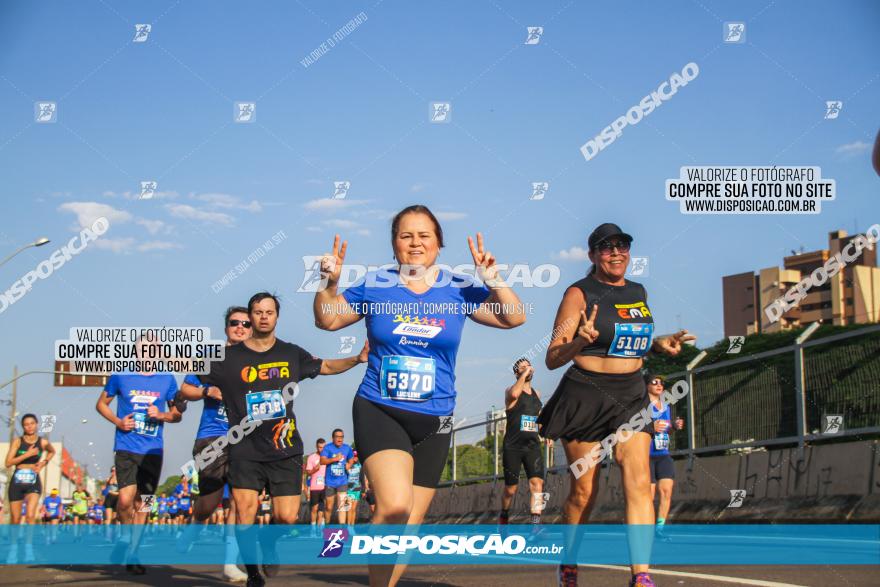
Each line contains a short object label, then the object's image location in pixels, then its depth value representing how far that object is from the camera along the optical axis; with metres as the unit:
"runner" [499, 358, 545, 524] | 14.61
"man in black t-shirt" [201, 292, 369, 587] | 8.42
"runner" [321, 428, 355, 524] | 22.75
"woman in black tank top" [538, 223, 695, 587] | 6.59
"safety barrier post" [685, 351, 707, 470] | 18.02
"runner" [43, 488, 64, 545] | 26.76
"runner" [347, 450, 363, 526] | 23.70
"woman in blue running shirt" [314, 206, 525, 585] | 5.69
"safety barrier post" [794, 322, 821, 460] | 14.30
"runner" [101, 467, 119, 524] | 20.00
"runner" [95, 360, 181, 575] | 11.68
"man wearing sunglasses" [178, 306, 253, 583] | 9.86
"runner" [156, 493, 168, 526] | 52.26
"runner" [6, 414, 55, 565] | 14.72
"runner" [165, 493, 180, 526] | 43.59
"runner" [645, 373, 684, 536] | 14.46
